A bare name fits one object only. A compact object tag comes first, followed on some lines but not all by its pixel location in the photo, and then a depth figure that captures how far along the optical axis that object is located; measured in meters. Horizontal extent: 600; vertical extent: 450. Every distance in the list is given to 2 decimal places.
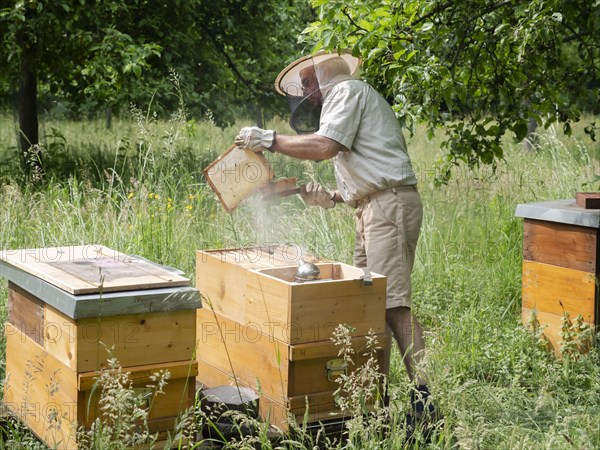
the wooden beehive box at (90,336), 2.58
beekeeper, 3.50
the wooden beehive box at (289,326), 3.03
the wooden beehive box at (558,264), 4.11
